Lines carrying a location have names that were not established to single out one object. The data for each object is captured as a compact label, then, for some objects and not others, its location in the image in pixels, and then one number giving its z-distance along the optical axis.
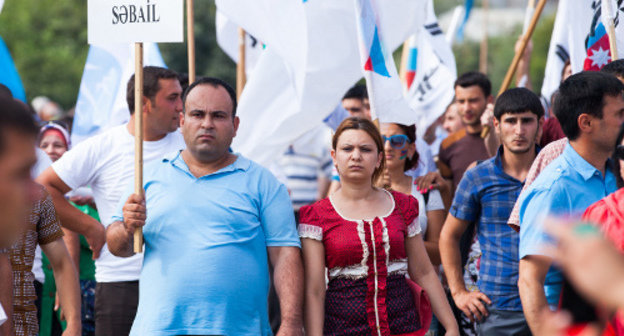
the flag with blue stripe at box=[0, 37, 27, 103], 10.85
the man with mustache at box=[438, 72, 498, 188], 13.16
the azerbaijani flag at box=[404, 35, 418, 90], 18.03
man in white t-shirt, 10.26
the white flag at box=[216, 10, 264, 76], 15.33
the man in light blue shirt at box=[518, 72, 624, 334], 7.28
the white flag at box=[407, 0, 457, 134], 16.63
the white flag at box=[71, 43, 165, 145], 15.59
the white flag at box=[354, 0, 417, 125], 10.66
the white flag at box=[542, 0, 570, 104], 14.67
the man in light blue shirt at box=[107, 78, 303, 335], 7.96
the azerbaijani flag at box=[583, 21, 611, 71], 11.40
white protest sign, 8.92
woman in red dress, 8.71
